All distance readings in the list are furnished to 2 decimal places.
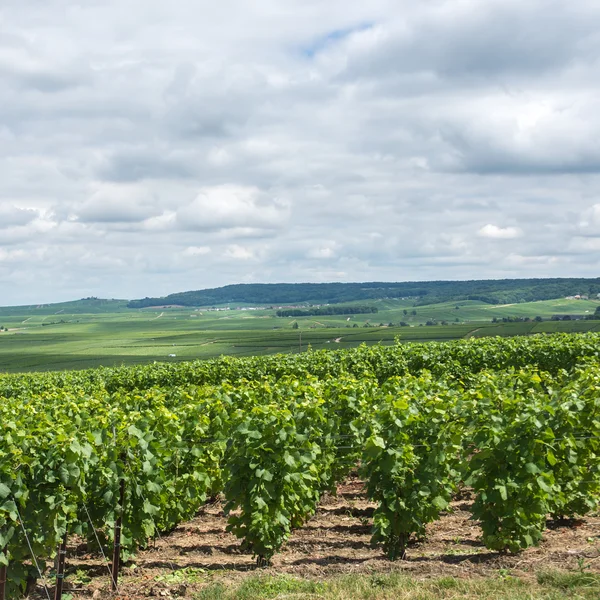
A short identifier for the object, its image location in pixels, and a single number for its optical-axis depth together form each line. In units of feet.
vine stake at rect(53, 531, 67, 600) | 27.25
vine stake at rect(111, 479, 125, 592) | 29.71
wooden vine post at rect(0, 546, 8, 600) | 27.04
